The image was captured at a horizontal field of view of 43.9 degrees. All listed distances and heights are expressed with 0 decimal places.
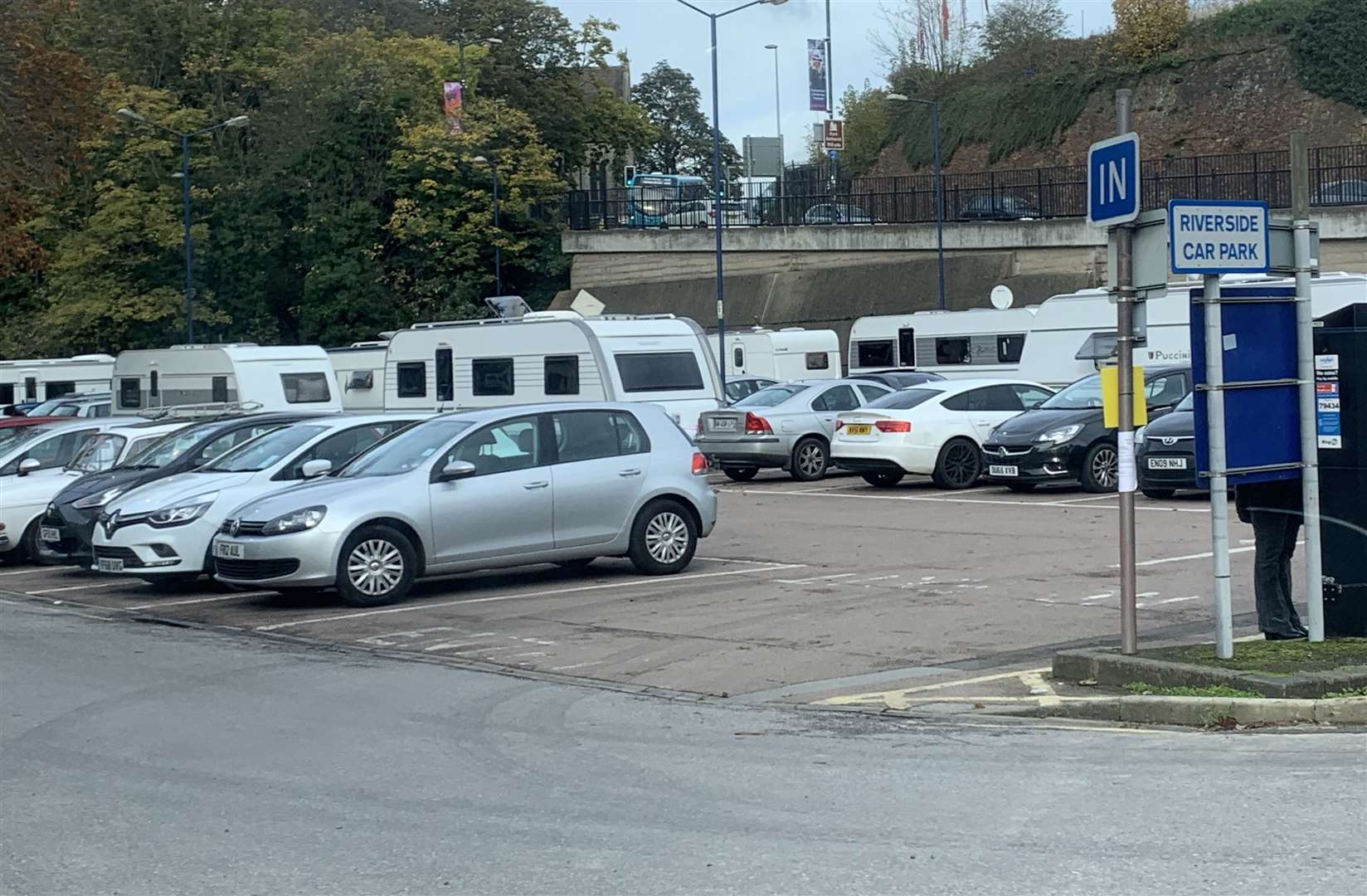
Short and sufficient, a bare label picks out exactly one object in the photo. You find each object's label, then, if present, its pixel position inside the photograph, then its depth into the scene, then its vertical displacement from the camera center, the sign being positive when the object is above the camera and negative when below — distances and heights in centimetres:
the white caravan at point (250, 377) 3334 +132
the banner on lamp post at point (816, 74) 7825 +1639
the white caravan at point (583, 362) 2827 +125
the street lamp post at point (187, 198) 4603 +700
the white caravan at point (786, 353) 4300 +192
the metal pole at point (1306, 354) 980 +35
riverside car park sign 938 +101
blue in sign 950 +135
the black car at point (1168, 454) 2084 -45
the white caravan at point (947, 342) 3788 +194
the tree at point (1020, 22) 7406 +1774
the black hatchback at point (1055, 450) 2292 -39
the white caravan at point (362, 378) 4044 +149
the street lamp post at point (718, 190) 3923 +595
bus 5906 +822
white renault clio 1584 -51
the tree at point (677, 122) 11575 +2198
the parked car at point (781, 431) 2755 -4
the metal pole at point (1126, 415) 967 +2
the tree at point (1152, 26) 6150 +1424
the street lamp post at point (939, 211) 5012 +657
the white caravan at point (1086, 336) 3089 +162
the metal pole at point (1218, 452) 951 -20
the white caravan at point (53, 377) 5022 +214
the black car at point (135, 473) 1794 -29
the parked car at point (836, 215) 5706 +721
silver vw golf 1442 -61
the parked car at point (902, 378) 3253 +92
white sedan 2470 -7
